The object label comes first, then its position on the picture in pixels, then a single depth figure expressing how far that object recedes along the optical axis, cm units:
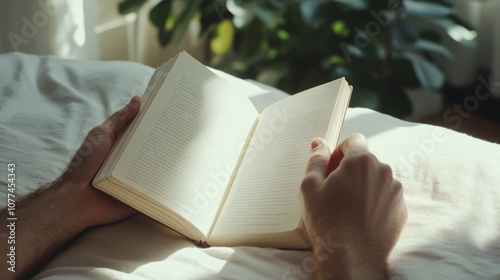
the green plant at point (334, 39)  189
